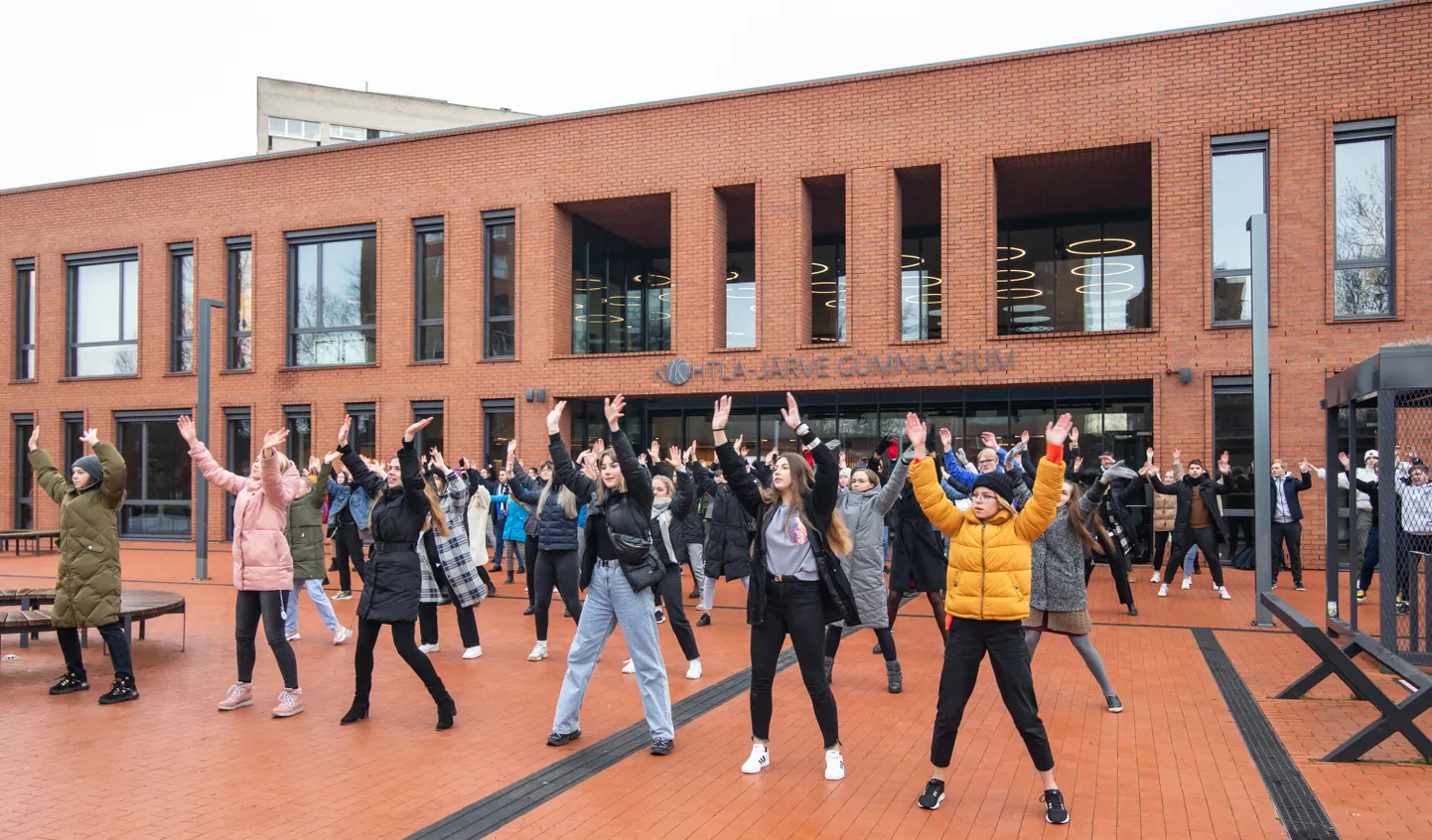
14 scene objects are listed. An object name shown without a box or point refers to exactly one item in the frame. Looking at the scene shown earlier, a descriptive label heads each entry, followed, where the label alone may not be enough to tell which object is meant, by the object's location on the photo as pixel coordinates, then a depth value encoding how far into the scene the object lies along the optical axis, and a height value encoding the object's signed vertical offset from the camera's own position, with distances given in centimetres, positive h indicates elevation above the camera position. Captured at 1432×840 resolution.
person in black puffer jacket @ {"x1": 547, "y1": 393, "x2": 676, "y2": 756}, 638 -110
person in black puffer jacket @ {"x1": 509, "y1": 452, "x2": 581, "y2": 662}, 932 -131
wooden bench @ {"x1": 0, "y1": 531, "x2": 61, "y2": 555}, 2112 -251
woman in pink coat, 739 -104
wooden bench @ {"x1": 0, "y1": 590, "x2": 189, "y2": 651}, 870 -177
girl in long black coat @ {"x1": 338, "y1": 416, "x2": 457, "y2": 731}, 687 -112
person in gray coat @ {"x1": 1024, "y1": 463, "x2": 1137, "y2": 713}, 707 -113
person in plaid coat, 923 -144
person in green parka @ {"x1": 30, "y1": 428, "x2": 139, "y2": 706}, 778 -108
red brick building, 1630 +302
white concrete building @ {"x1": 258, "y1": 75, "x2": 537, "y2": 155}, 5362 +1624
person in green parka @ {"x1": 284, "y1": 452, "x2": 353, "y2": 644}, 1043 -141
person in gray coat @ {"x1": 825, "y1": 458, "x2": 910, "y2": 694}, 800 -121
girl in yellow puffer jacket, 517 -93
